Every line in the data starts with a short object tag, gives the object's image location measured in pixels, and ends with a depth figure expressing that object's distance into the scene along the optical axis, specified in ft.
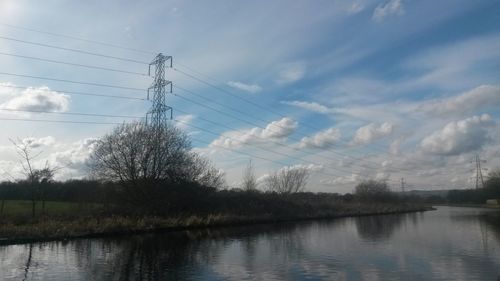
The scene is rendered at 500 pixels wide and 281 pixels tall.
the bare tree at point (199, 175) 174.81
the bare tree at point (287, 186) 299.58
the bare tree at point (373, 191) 387.34
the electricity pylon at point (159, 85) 140.77
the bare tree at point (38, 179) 129.74
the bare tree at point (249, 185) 268.04
